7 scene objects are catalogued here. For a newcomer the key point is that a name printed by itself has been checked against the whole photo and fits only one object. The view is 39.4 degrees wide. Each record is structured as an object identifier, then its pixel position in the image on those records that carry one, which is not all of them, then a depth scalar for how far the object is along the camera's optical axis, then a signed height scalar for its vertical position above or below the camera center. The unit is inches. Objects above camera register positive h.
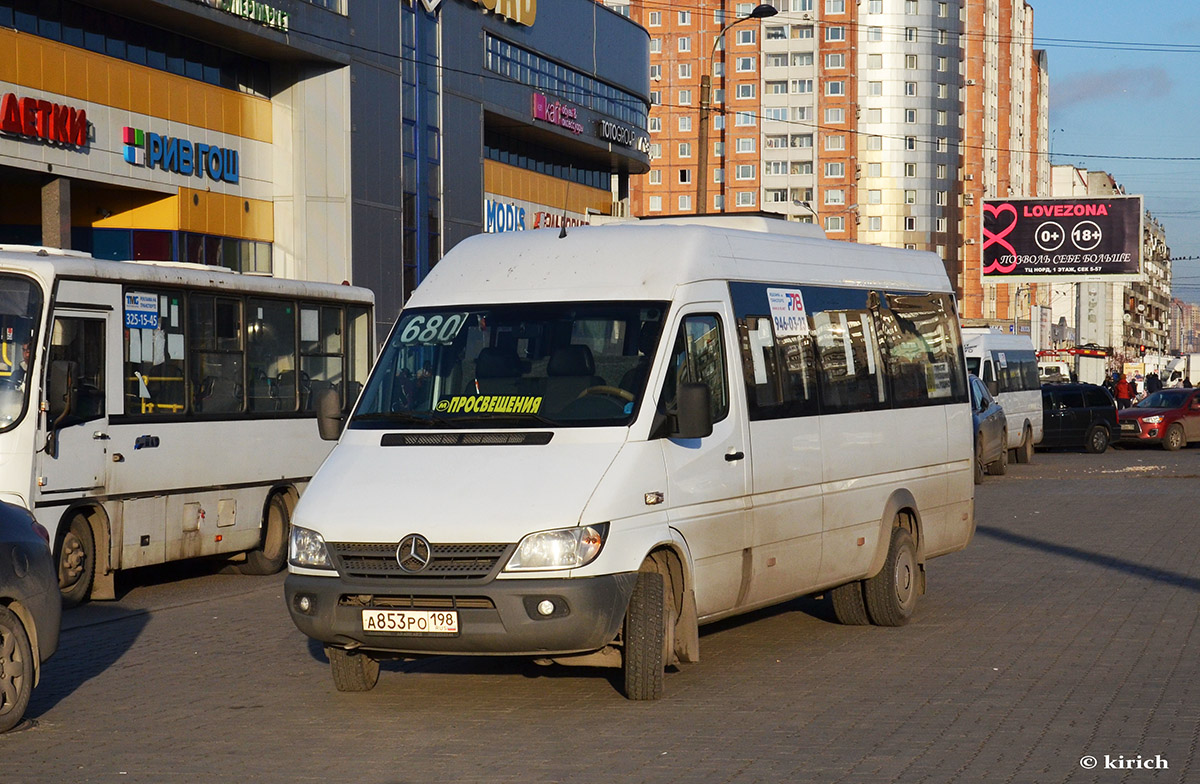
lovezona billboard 2559.1 +180.4
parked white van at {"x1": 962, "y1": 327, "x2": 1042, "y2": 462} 1333.7 -17.7
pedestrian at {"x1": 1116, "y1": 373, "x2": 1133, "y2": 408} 2294.5 -49.0
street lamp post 1321.4 +188.2
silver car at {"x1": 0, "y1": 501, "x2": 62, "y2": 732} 325.1 -51.1
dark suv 1546.5 -56.8
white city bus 508.7 -17.1
